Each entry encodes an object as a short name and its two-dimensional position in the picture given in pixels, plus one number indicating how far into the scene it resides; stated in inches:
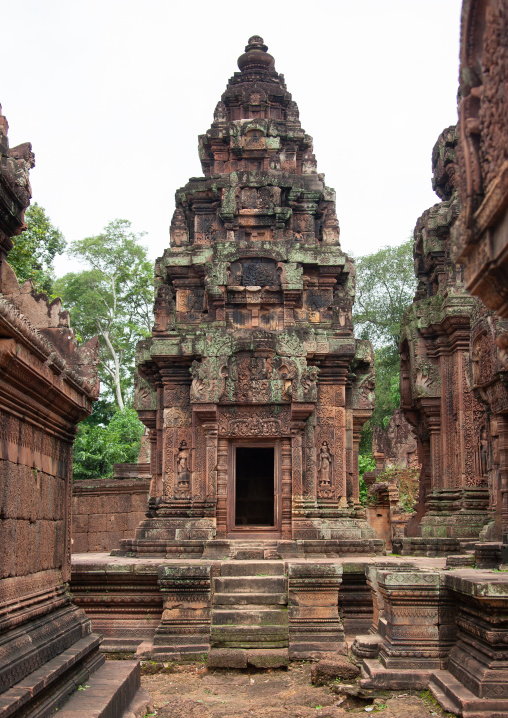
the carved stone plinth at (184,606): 308.3
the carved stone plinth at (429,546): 454.6
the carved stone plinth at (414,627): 240.7
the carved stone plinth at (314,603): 314.2
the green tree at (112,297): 1293.1
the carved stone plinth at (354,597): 341.1
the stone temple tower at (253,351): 469.4
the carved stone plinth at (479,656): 194.2
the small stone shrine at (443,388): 486.3
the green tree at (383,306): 1283.2
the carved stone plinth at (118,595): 328.2
